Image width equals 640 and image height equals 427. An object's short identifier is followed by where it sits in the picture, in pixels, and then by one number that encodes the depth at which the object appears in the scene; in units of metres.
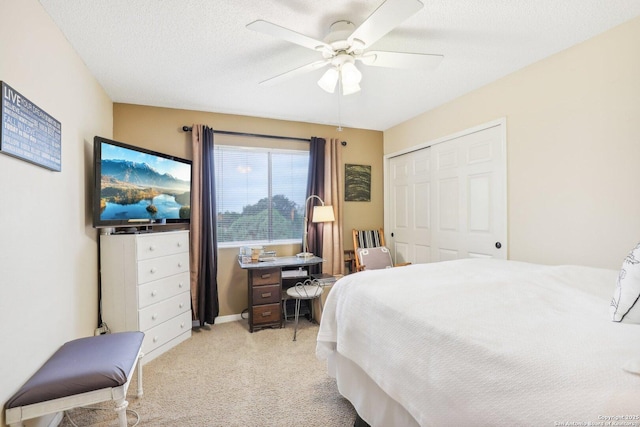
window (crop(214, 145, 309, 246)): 3.81
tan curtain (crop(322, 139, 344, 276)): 4.00
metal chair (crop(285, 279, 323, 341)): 3.21
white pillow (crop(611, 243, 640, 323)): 1.03
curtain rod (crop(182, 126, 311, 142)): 3.54
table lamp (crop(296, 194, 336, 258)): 3.68
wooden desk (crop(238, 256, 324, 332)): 3.32
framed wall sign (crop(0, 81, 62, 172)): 1.36
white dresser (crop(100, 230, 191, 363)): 2.58
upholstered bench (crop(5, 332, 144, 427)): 1.38
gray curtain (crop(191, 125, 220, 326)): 3.45
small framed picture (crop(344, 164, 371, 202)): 4.35
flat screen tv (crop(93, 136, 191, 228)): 2.46
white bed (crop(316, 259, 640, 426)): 0.75
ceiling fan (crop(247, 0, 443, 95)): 1.52
